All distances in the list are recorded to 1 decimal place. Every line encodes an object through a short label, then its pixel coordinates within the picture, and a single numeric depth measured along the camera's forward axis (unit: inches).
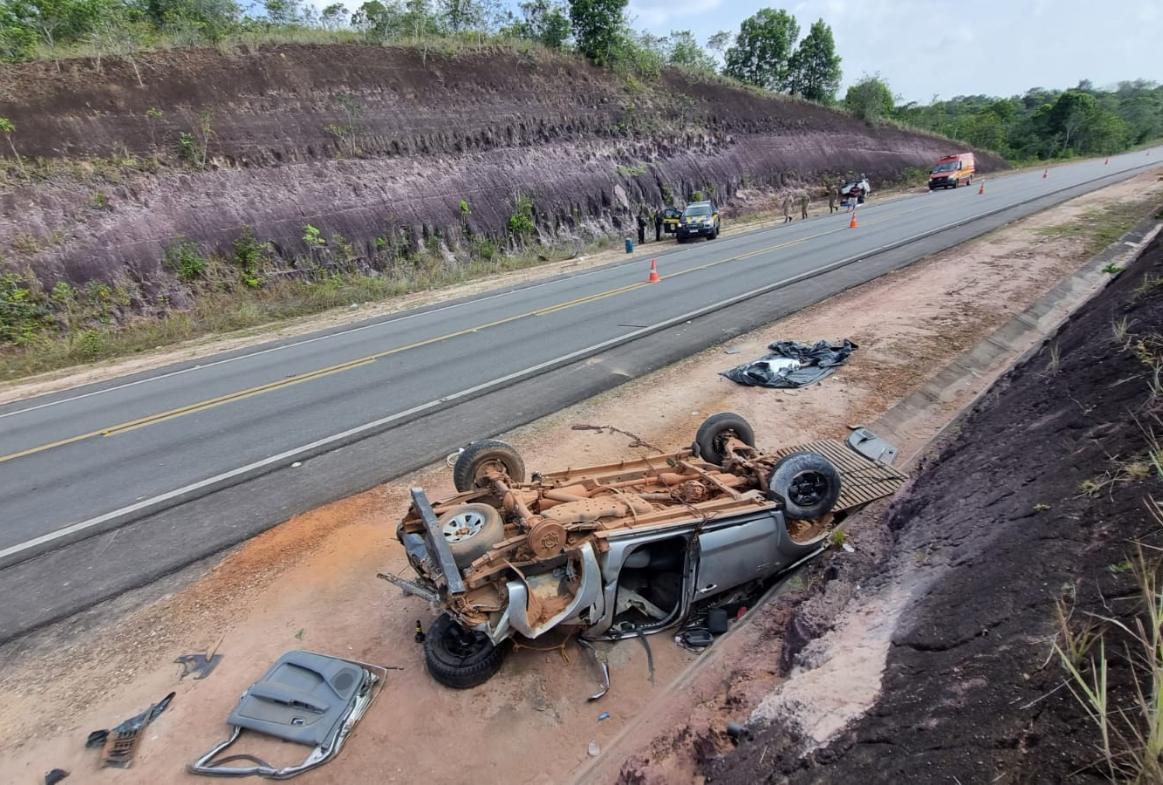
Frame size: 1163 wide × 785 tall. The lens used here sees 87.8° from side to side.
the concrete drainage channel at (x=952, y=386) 153.9
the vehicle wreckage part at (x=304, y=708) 146.9
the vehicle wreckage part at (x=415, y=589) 158.5
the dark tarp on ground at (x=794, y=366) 359.3
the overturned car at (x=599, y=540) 159.0
